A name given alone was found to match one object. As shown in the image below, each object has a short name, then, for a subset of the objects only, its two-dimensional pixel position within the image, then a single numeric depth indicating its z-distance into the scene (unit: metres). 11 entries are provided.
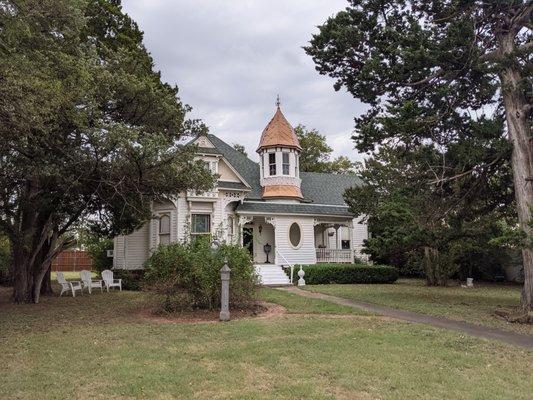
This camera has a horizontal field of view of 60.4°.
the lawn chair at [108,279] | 20.41
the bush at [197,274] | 11.98
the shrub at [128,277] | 21.52
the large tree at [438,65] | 12.15
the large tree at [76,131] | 8.74
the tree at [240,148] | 45.71
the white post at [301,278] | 21.61
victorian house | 23.52
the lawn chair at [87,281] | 19.45
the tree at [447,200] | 12.98
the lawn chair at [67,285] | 18.59
